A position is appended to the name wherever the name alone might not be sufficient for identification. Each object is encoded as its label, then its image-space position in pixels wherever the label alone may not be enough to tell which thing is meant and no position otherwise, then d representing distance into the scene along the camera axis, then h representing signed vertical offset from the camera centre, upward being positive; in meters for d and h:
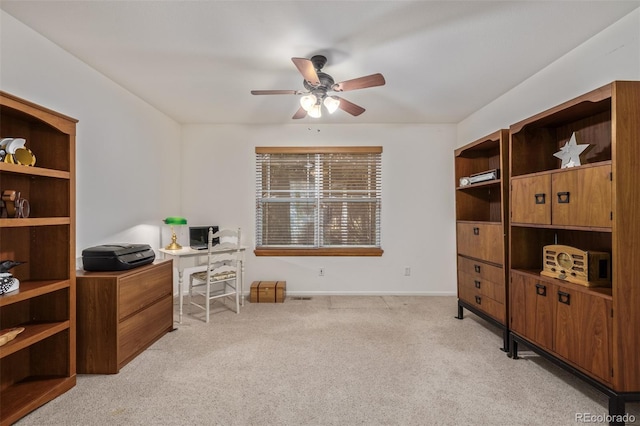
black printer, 2.22 -0.34
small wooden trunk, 3.78 -1.06
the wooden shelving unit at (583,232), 1.57 -0.13
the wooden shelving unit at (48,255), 1.87 -0.27
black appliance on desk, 3.72 -0.28
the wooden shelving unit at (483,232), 2.52 -0.18
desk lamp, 3.37 -0.07
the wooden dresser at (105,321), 2.09 -0.80
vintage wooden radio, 1.84 -0.37
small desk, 3.10 -0.62
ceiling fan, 2.10 +1.04
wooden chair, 3.24 -0.69
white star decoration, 1.93 +0.43
